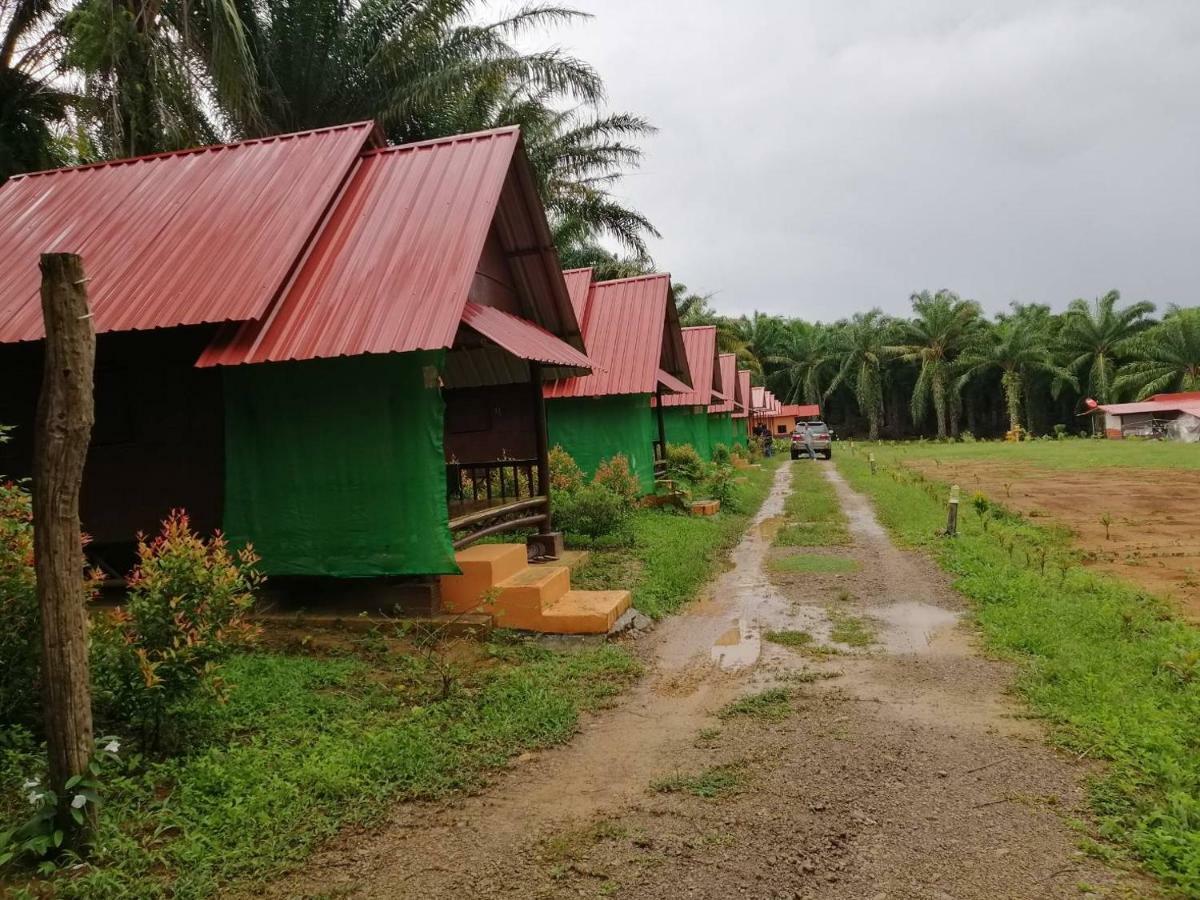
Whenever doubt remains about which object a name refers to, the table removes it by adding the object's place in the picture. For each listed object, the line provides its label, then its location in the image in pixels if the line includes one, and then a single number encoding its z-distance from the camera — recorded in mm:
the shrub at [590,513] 11289
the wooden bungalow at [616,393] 15164
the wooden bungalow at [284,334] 6512
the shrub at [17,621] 3979
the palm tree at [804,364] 62062
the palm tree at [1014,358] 52219
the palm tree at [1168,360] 48344
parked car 38312
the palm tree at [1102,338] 51438
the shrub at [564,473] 12984
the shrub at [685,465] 18938
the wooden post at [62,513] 3211
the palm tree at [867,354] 58188
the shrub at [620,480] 13849
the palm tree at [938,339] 54344
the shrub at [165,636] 4043
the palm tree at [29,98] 14297
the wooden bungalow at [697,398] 22594
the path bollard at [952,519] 12242
